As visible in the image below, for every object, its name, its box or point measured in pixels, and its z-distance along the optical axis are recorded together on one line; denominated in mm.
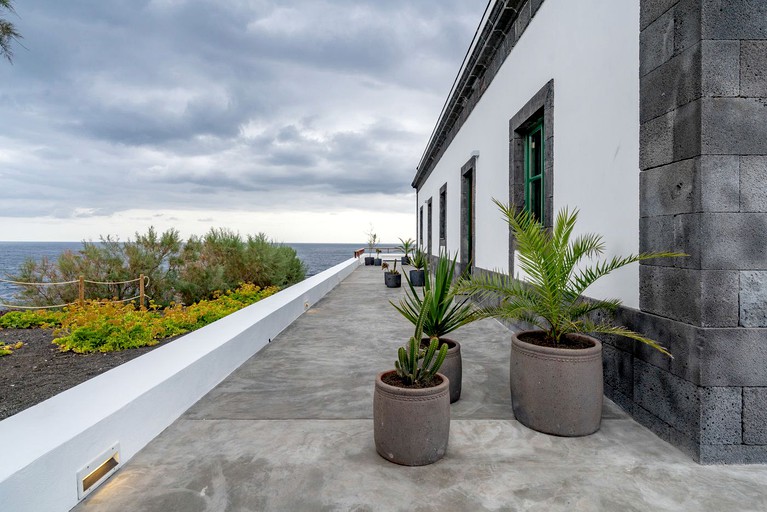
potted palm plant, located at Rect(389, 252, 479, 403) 3582
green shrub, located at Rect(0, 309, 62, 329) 7680
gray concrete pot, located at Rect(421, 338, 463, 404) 3551
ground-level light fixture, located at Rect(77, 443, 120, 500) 2271
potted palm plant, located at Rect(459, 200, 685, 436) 2959
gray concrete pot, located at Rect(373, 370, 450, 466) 2541
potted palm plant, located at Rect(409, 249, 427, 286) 12125
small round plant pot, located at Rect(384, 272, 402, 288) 12462
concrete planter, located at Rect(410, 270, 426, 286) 12117
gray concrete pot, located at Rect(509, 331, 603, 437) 2943
